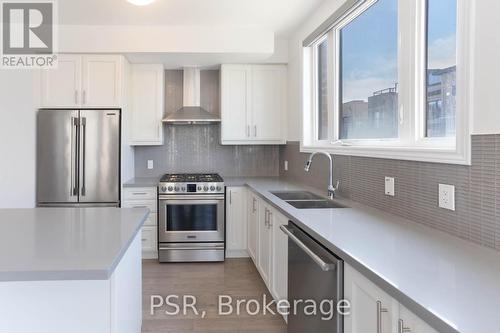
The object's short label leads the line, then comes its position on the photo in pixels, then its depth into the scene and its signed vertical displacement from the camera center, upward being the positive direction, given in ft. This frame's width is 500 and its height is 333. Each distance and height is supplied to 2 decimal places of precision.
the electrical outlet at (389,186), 7.34 -0.52
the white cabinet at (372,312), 3.67 -1.61
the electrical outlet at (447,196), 5.62 -0.55
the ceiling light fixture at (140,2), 7.58 +3.07
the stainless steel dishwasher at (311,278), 5.31 -1.90
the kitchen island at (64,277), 4.17 -1.48
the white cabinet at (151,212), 14.15 -1.99
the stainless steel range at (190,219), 14.08 -2.23
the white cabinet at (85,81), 13.62 +2.70
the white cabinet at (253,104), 15.39 +2.19
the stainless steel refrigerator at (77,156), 13.20 +0.07
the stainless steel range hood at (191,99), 15.42 +2.44
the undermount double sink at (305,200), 9.62 -1.09
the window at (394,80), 6.07 +1.63
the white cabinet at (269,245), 8.94 -2.36
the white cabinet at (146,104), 15.26 +2.14
